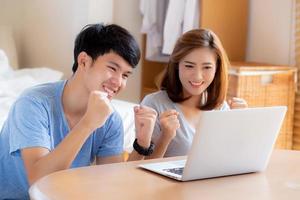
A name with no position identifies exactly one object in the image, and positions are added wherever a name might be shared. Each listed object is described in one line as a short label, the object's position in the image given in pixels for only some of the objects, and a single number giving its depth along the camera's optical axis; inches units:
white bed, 92.2
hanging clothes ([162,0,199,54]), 120.3
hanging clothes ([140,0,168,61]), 131.9
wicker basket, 106.5
